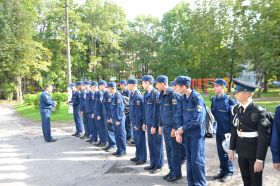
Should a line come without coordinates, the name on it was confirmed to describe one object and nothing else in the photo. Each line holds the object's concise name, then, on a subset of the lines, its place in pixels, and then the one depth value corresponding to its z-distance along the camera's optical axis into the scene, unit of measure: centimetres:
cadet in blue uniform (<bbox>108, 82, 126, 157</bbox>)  909
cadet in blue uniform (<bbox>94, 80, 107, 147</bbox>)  1056
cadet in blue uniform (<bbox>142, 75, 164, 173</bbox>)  749
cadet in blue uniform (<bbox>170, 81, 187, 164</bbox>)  809
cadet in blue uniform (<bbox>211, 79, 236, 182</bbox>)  668
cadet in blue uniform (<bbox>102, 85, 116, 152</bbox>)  977
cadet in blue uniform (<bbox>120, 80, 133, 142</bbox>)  1101
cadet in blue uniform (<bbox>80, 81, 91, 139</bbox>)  1184
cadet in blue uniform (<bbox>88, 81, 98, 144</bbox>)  1118
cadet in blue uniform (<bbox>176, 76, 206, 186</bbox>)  578
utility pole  1875
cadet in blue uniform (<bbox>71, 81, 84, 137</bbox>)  1249
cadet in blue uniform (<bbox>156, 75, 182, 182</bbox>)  673
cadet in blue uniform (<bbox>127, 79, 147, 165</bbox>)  825
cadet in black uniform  427
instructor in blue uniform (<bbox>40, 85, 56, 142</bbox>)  1180
